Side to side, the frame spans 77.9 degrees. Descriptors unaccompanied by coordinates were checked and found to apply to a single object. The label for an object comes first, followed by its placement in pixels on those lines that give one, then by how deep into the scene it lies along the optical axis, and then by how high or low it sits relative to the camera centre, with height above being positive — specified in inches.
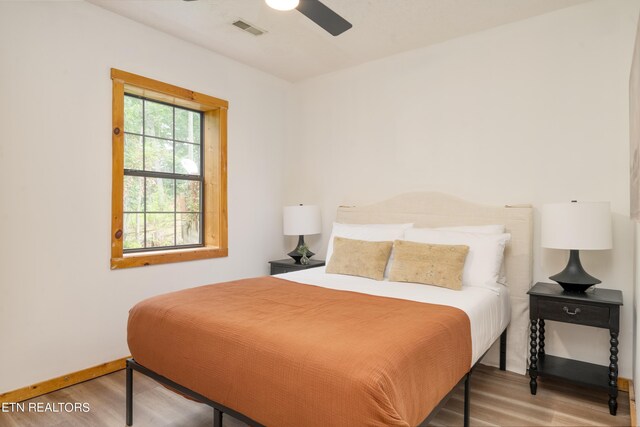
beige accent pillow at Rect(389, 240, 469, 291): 107.7 -14.9
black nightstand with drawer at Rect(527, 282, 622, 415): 94.9 -27.1
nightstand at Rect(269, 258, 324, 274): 157.9 -22.1
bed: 56.9 -23.4
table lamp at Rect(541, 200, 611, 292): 99.4 -5.2
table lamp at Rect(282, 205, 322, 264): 161.9 -4.7
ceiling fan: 83.6 +43.3
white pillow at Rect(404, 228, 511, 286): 111.4 -12.4
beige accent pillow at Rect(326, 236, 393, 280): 122.6 -15.0
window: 124.0 +13.2
